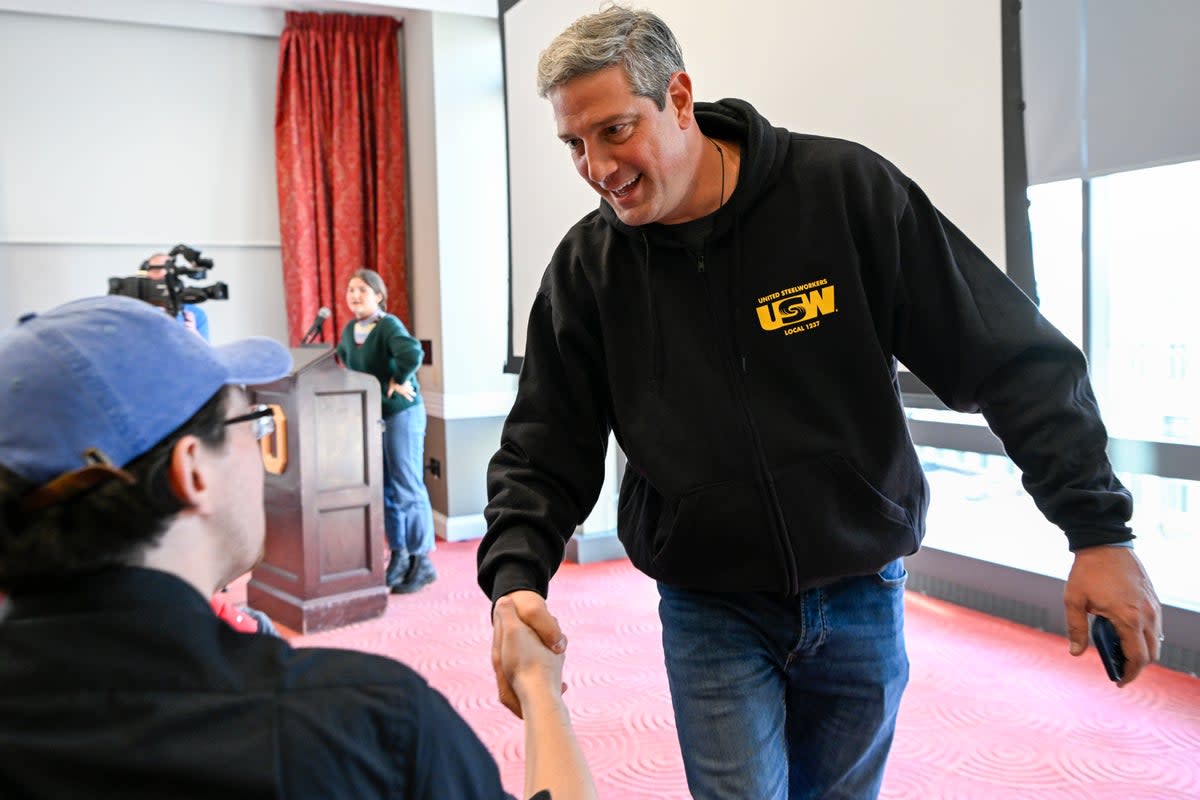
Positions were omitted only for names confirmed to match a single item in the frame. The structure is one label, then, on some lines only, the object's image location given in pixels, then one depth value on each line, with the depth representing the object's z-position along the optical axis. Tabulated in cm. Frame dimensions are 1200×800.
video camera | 307
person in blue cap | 60
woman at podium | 410
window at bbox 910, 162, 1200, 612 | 264
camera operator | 326
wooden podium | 357
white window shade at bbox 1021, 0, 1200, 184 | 220
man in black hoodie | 120
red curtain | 536
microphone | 405
